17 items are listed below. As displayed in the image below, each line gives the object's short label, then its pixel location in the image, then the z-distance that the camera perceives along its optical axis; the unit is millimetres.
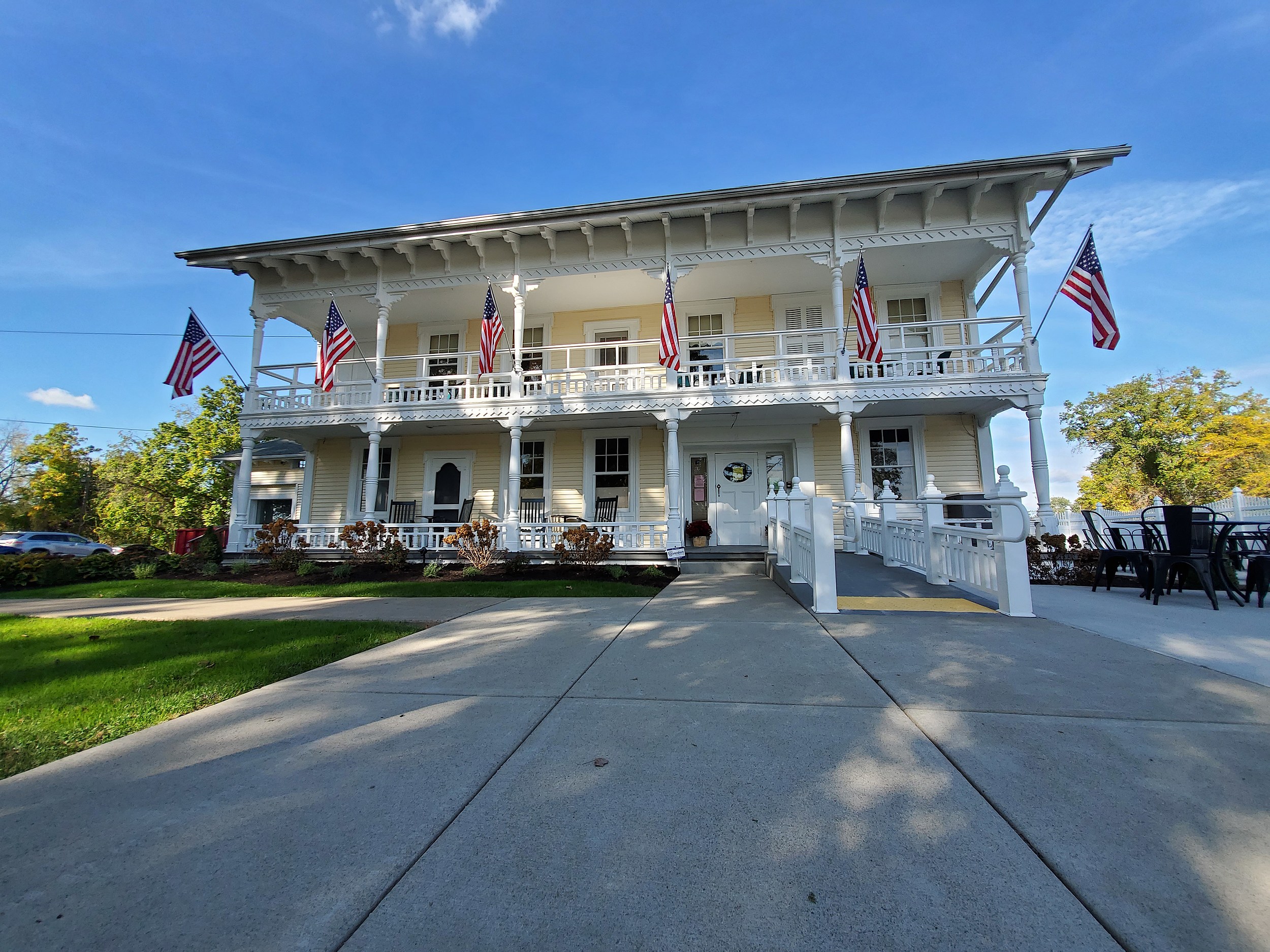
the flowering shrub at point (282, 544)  11391
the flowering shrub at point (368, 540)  11328
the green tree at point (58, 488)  34500
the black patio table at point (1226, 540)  5848
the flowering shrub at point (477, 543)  10492
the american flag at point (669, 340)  10648
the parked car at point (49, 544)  23391
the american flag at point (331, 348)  11266
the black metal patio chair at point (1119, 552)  6723
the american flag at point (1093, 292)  9273
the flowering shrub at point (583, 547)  10273
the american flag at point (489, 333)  11188
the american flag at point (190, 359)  11508
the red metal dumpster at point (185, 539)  17094
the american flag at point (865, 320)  10008
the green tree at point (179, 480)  27219
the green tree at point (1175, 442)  28141
